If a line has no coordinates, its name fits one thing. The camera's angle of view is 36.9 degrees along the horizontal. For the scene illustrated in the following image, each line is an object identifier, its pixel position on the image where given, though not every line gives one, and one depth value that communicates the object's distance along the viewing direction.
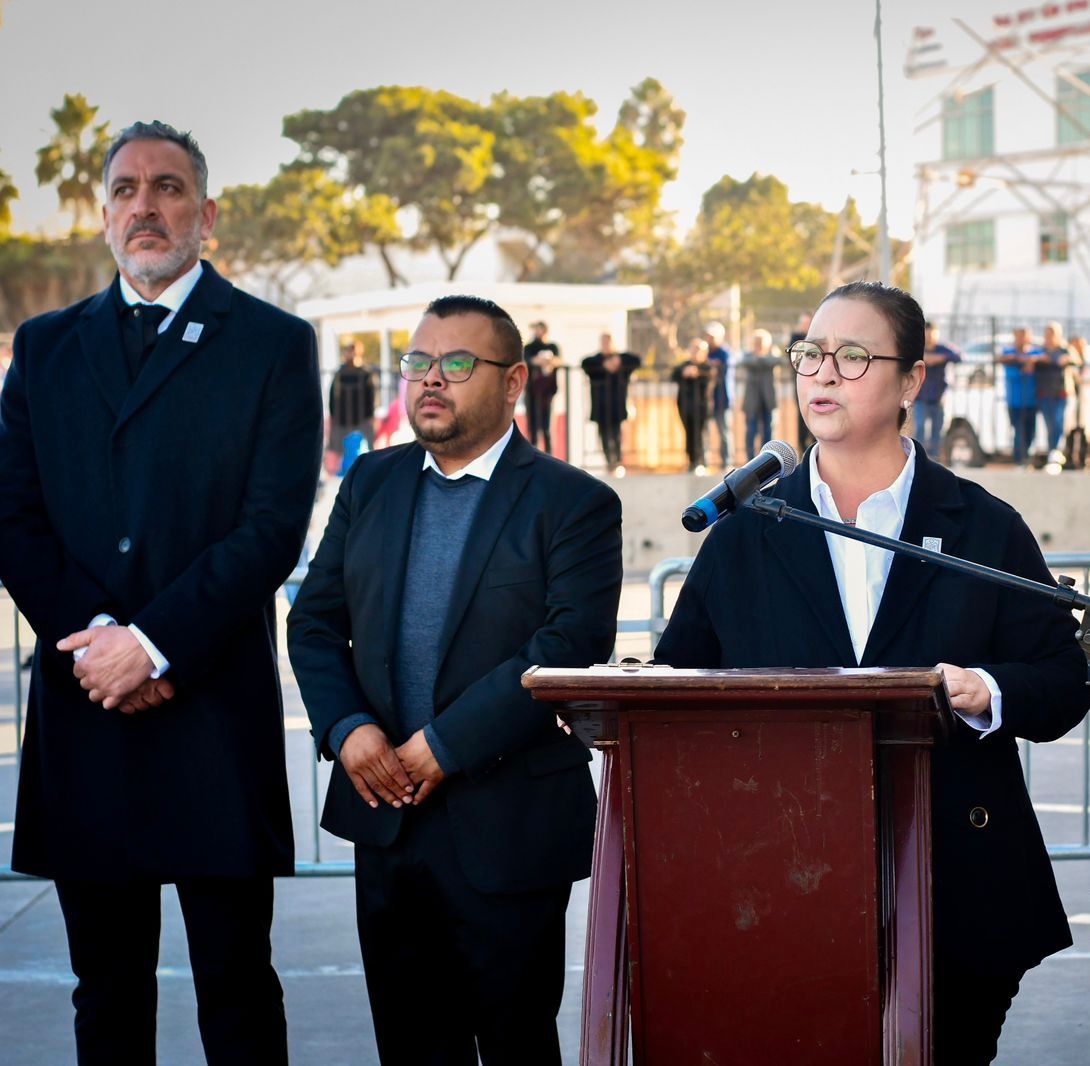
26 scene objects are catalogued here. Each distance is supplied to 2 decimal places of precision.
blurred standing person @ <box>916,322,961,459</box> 17.86
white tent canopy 25.78
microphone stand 2.65
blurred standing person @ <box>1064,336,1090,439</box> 18.70
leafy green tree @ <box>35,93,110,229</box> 45.41
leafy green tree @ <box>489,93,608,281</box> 47.12
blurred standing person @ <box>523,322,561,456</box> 18.48
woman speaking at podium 2.93
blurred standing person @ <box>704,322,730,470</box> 19.14
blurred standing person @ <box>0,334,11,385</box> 18.32
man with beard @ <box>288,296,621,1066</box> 3.38
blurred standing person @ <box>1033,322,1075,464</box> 18.61
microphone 2.60
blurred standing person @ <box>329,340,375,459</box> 19.17
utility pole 26.75
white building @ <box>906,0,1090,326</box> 44.94
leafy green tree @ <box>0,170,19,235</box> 43.97
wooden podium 2.52
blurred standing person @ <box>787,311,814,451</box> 17.23
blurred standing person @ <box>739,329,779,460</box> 19.30
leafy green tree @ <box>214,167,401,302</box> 46.16
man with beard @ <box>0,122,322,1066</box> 3.45
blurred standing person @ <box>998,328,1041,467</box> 18.70
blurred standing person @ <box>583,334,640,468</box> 18.83
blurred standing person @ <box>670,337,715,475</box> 18.77
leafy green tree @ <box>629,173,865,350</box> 51.66
